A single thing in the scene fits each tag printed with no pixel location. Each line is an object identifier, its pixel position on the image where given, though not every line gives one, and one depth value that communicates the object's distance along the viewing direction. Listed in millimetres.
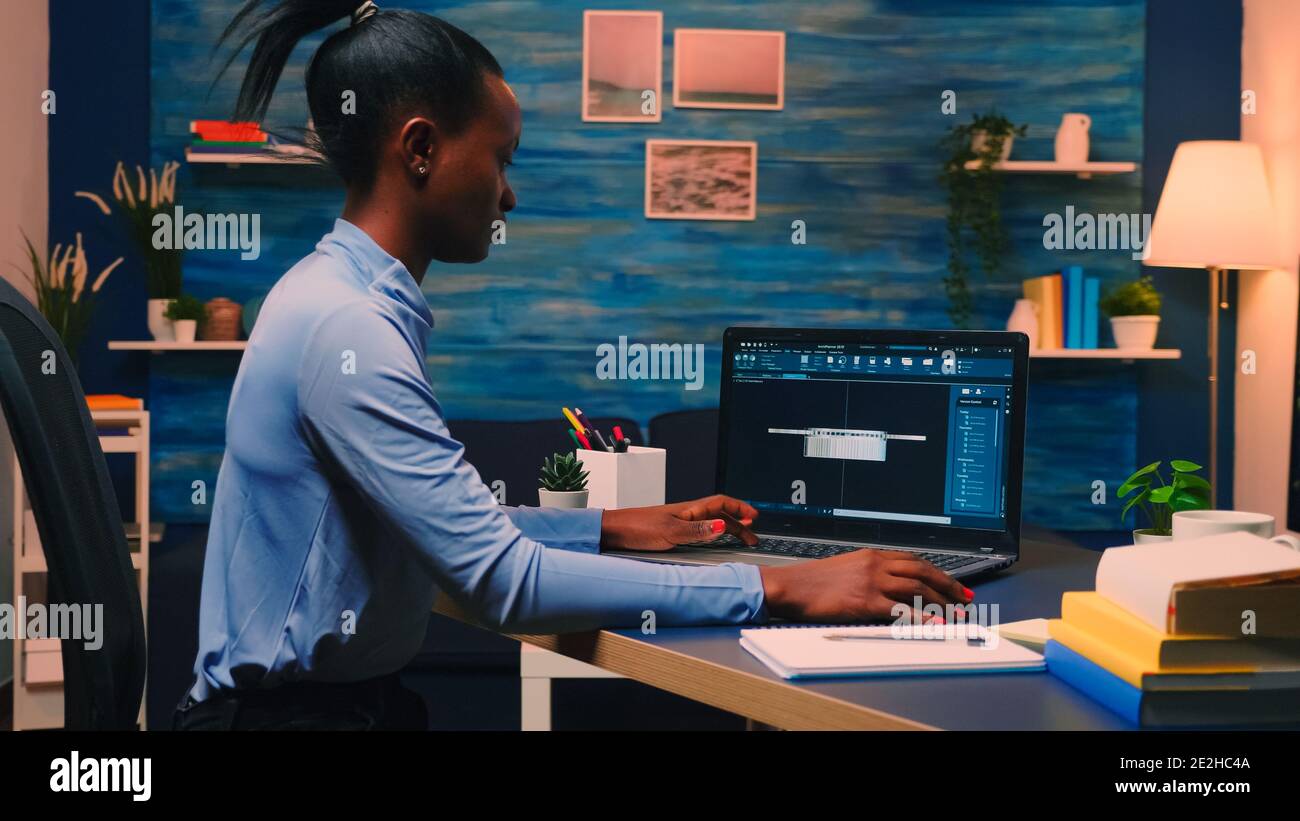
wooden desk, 955
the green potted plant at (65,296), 3457
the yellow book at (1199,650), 948
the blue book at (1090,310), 3893
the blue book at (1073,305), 3877
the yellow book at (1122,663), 945
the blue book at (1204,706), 946
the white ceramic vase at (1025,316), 3885
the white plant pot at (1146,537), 1529
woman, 1174
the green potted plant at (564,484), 1815
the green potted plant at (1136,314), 3857
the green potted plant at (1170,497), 1513
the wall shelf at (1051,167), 3879
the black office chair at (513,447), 3575
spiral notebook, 1062
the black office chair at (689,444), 3660
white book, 960
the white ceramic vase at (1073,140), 3902
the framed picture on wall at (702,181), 4035
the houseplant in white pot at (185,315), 3723
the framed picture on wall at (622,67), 4000
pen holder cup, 1846
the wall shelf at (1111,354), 3812
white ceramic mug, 1361
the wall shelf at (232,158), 3787
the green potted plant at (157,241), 3748
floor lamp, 3525
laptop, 1590
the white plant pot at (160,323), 3738
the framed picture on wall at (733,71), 4023
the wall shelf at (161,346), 3705
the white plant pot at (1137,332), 3855
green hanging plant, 3900
